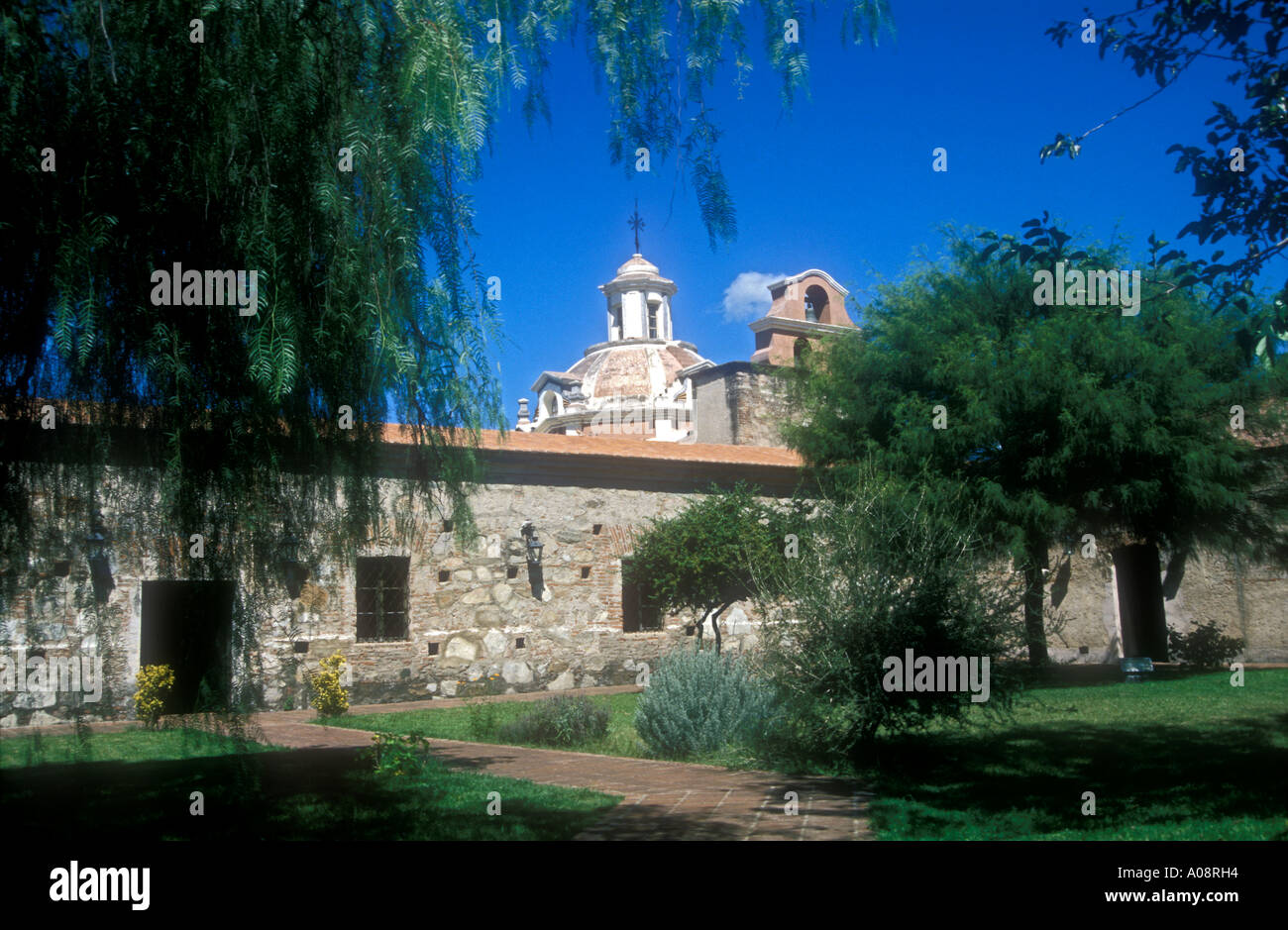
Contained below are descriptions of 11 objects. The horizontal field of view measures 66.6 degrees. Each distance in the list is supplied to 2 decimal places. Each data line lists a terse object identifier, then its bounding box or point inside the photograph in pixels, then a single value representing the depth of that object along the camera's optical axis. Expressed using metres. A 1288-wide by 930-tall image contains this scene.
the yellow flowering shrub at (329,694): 13.13
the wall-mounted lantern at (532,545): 15.51
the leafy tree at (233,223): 4.59
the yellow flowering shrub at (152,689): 11.21
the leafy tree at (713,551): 13.66
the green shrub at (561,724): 10.00
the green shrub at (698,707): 8.74
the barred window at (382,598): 14.55
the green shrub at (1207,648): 16.89
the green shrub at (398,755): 7.68
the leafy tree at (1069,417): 14.28
